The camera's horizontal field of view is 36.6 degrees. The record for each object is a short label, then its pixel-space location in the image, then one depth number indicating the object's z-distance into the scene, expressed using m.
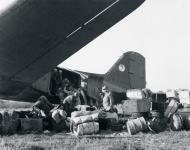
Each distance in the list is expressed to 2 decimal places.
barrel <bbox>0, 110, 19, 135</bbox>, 7.05
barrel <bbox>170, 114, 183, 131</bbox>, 7.80
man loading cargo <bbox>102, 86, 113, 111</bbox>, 9.94
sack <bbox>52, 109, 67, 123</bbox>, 7.94
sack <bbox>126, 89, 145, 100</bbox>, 11.95
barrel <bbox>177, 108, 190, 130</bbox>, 7.96
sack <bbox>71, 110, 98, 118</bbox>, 7.64
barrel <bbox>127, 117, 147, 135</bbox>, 7.29
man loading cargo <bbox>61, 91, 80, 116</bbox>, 9.15
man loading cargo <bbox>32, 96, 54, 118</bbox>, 8.57
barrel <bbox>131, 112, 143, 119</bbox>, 9.26
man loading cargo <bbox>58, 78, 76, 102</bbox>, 11.31
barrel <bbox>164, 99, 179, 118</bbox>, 9.57
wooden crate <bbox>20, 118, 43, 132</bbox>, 7.51
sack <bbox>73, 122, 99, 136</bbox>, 6.91
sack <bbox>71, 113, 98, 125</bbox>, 7.12
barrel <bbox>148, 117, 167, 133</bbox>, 7.54
